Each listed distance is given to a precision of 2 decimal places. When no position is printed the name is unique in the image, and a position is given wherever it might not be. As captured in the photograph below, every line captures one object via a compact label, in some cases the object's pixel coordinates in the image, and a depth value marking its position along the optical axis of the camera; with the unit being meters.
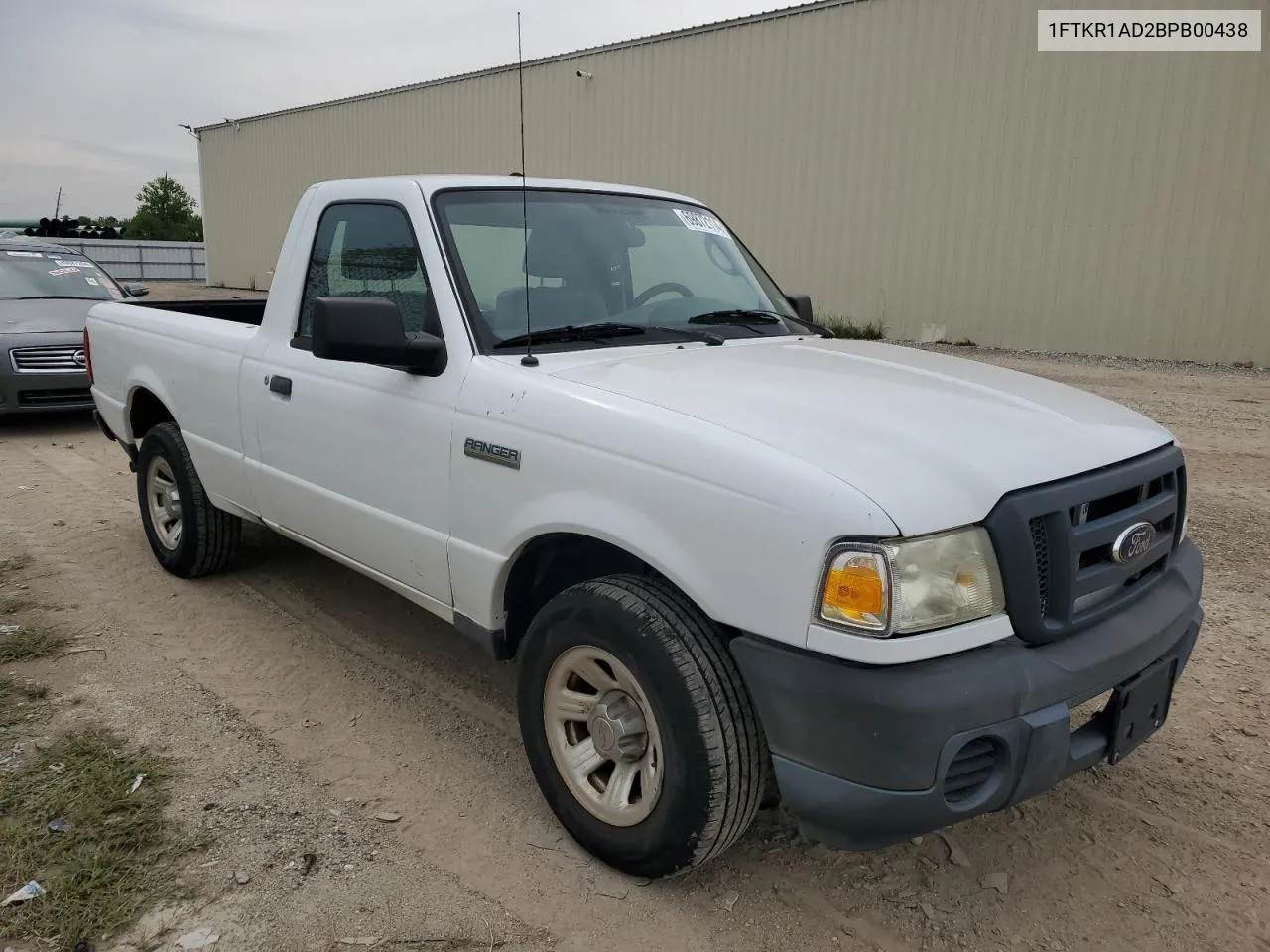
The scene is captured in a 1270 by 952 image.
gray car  8.57
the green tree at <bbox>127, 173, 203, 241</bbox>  80.19
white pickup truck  2.10
